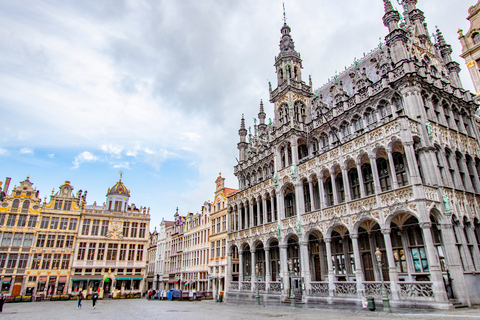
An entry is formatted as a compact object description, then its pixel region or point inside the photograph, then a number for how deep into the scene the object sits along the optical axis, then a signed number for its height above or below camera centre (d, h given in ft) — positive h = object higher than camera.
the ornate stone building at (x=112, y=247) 165.37 +12.94
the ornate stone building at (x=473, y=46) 110.73 +79.27
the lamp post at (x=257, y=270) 116.72 -0.68
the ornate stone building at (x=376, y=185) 63.93 +21.86
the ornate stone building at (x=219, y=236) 140.15 +15.62
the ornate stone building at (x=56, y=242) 154.40 +15.14
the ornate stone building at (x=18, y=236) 147.84 +17.48
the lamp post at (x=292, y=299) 76.38 -7.68
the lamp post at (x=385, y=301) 57.41 -6.44
